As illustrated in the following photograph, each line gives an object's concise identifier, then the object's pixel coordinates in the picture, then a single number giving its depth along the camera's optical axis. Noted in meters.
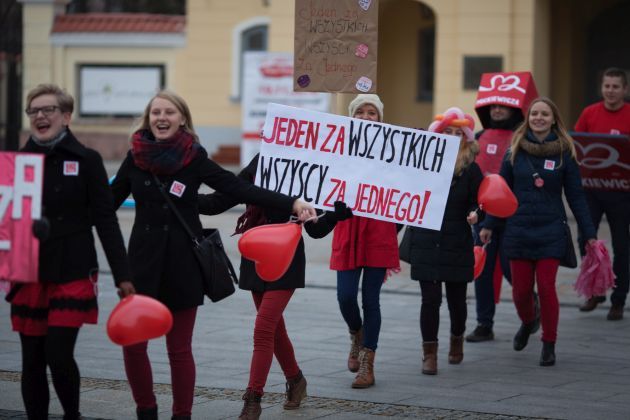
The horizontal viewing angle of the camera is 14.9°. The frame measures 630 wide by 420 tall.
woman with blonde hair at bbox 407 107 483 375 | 15.31
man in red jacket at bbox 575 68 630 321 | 19.56
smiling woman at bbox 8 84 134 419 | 10.70
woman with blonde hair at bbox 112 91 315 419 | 11.30
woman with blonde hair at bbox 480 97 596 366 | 15.82
